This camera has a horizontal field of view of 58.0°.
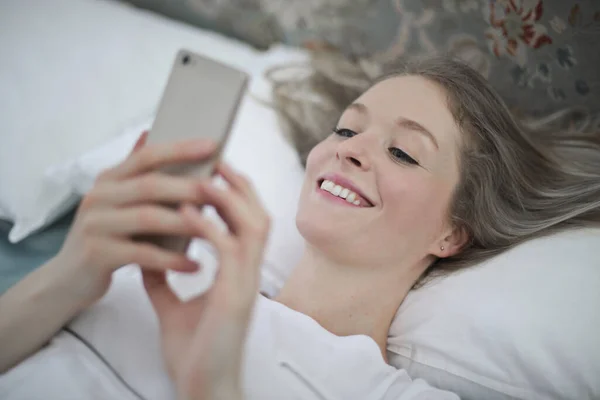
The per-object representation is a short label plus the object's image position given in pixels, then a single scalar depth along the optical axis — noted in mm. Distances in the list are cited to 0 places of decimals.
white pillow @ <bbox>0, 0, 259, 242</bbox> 1155
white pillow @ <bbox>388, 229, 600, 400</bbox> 850
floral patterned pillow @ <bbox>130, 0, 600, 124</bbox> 1218
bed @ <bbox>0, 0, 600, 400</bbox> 758
